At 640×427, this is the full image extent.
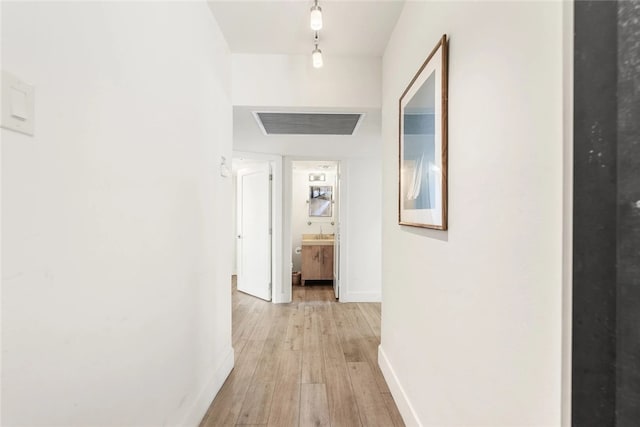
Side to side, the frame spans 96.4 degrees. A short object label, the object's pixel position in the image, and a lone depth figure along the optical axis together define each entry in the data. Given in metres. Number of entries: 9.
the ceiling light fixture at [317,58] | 1.89
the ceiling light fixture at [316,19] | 1.50
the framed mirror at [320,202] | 5.79
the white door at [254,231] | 4.08
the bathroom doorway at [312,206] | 5.71
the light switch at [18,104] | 0.66
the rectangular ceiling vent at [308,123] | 2.58
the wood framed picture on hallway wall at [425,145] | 1.17
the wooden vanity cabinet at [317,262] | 5.09
